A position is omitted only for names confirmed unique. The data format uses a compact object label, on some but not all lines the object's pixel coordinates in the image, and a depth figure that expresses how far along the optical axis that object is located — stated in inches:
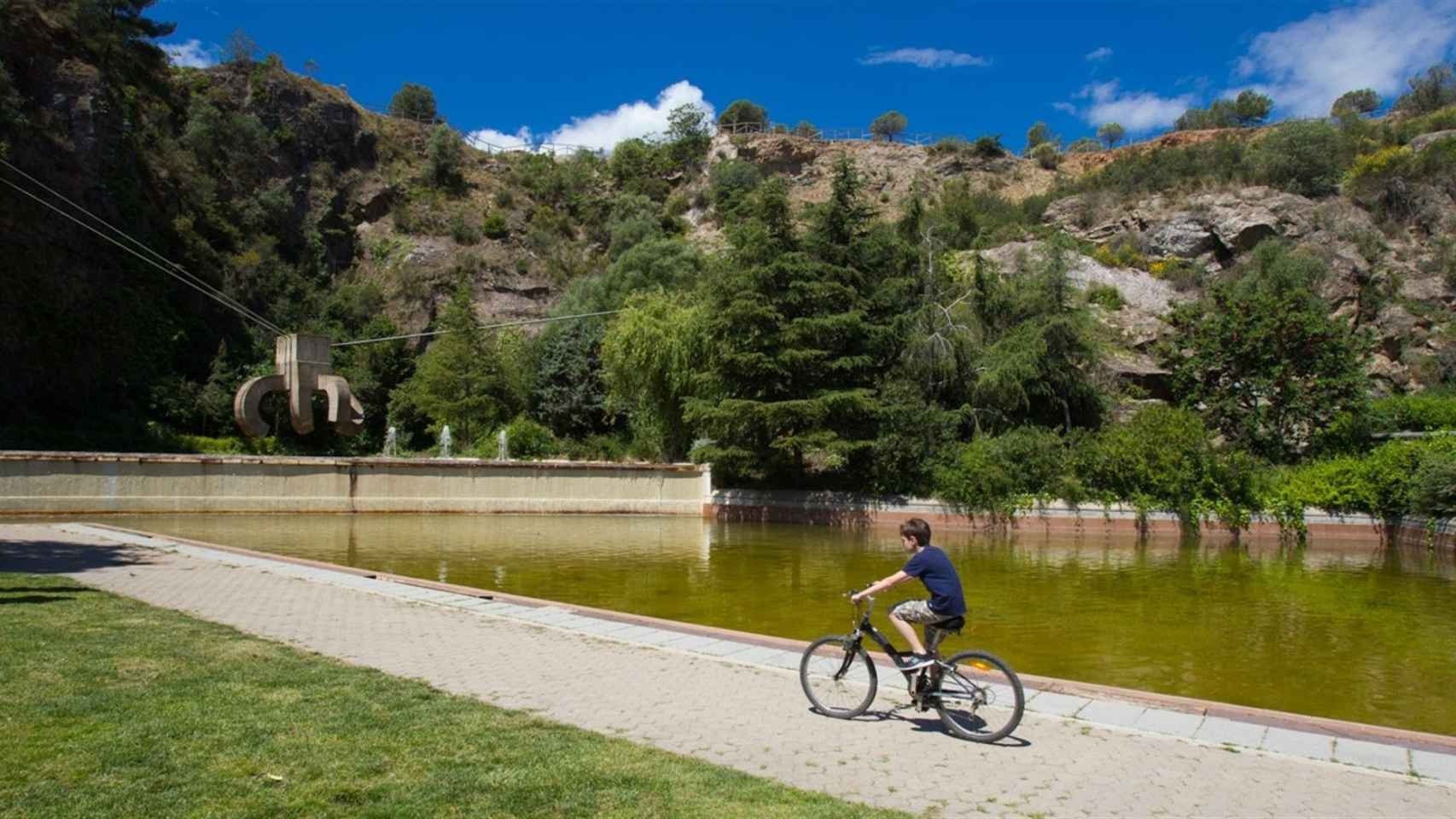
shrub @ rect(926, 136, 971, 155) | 3391.7
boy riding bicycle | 260.4
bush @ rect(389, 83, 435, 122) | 3523.6
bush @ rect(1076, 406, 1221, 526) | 1069.8
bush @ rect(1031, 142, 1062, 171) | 3336.6
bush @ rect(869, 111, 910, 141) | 4008.4
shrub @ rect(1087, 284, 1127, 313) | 1769.2
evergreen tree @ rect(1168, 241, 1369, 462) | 1217.4
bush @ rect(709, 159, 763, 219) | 3043.8
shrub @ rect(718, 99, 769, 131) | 3988.7
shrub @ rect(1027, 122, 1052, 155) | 3799.2
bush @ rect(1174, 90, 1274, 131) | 3624.5
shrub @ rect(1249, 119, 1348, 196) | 2297.0
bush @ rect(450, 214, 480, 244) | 2706.7
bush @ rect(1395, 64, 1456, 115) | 2898.6
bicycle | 255.6
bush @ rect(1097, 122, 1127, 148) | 3695.9
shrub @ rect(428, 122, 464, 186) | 2928.2
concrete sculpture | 1123.9
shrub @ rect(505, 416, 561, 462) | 1555.1
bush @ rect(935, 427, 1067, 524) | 1106.7
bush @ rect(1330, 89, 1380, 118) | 3430.1
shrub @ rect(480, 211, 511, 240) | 2780.5
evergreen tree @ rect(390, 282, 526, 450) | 1636.3
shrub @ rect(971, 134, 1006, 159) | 3334.2
